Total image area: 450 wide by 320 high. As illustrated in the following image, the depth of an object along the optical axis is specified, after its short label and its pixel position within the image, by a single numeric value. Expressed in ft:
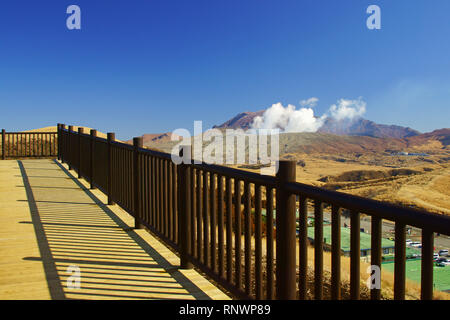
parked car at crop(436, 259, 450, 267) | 136.26
